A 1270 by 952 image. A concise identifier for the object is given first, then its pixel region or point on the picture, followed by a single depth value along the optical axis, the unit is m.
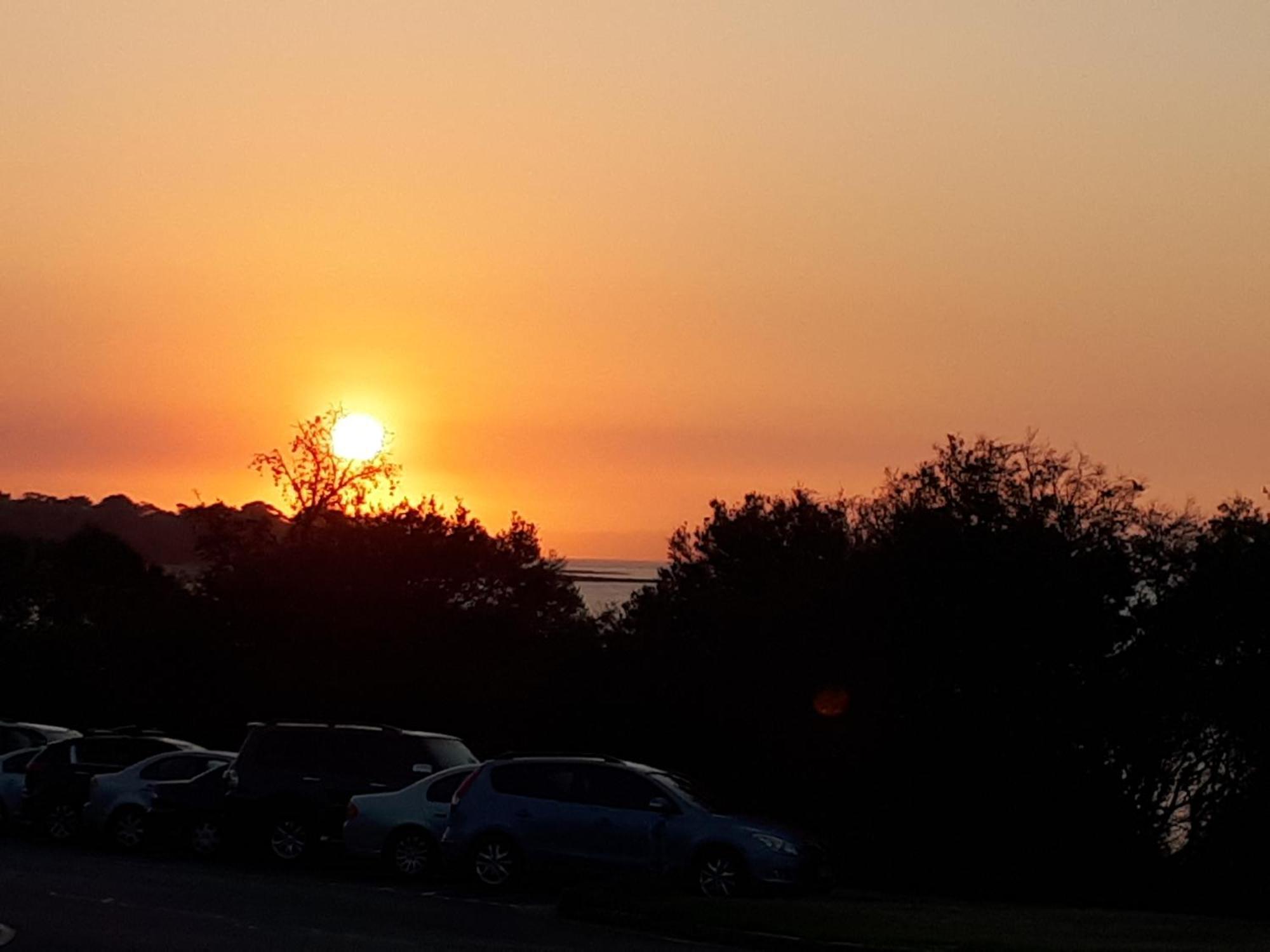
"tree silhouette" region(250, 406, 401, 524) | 75.38
